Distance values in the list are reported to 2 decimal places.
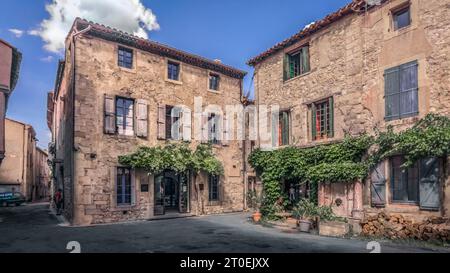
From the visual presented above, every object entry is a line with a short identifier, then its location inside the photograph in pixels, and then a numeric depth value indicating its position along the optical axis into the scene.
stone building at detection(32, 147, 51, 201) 37.89
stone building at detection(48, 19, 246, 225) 13.85
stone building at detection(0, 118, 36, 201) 29.14
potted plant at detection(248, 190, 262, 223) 14.23
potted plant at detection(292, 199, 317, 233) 11.52
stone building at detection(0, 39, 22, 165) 14.36
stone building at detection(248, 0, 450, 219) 9.53
